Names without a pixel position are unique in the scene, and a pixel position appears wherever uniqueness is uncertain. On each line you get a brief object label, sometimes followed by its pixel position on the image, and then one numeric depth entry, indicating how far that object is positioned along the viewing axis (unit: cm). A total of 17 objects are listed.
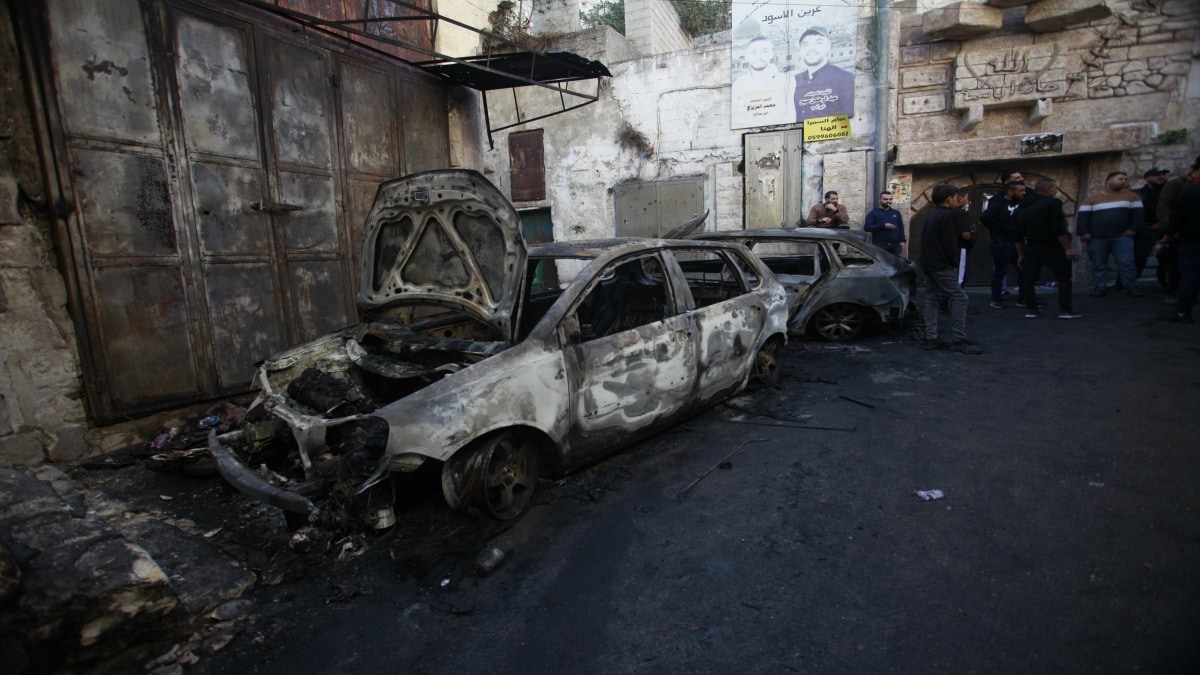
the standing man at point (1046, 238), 689
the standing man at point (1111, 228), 804
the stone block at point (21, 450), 406
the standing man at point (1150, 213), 797
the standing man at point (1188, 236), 601
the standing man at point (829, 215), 921
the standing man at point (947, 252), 606
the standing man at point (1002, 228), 804
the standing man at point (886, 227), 875
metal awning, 659
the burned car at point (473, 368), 279
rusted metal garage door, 445
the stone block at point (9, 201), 403
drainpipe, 945
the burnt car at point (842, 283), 678
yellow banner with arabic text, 994
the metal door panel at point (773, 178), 1023
